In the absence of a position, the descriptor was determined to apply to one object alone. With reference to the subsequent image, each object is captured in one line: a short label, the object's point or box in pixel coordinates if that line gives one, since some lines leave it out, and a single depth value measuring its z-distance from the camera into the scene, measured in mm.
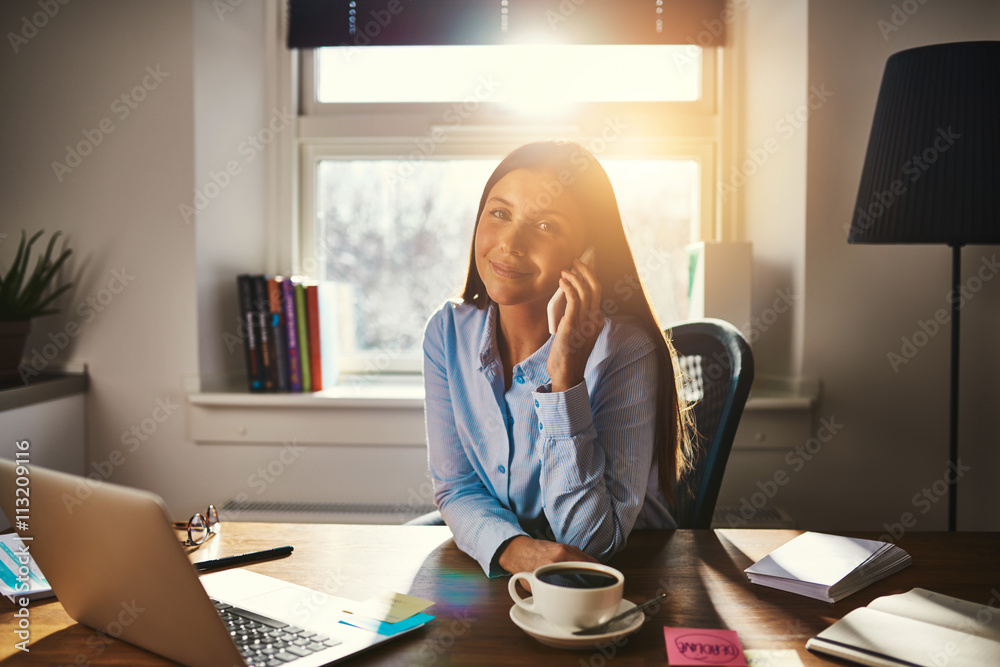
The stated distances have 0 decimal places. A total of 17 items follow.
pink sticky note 730
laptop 647
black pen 998
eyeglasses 1107
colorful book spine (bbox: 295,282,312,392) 2229
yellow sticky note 820
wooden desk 751
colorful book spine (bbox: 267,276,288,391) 2225
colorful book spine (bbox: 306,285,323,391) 2236
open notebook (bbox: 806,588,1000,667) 721
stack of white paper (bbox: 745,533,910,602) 904
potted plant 2016
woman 1138
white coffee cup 757
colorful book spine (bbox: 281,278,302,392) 2225
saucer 740
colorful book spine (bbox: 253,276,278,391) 2236
